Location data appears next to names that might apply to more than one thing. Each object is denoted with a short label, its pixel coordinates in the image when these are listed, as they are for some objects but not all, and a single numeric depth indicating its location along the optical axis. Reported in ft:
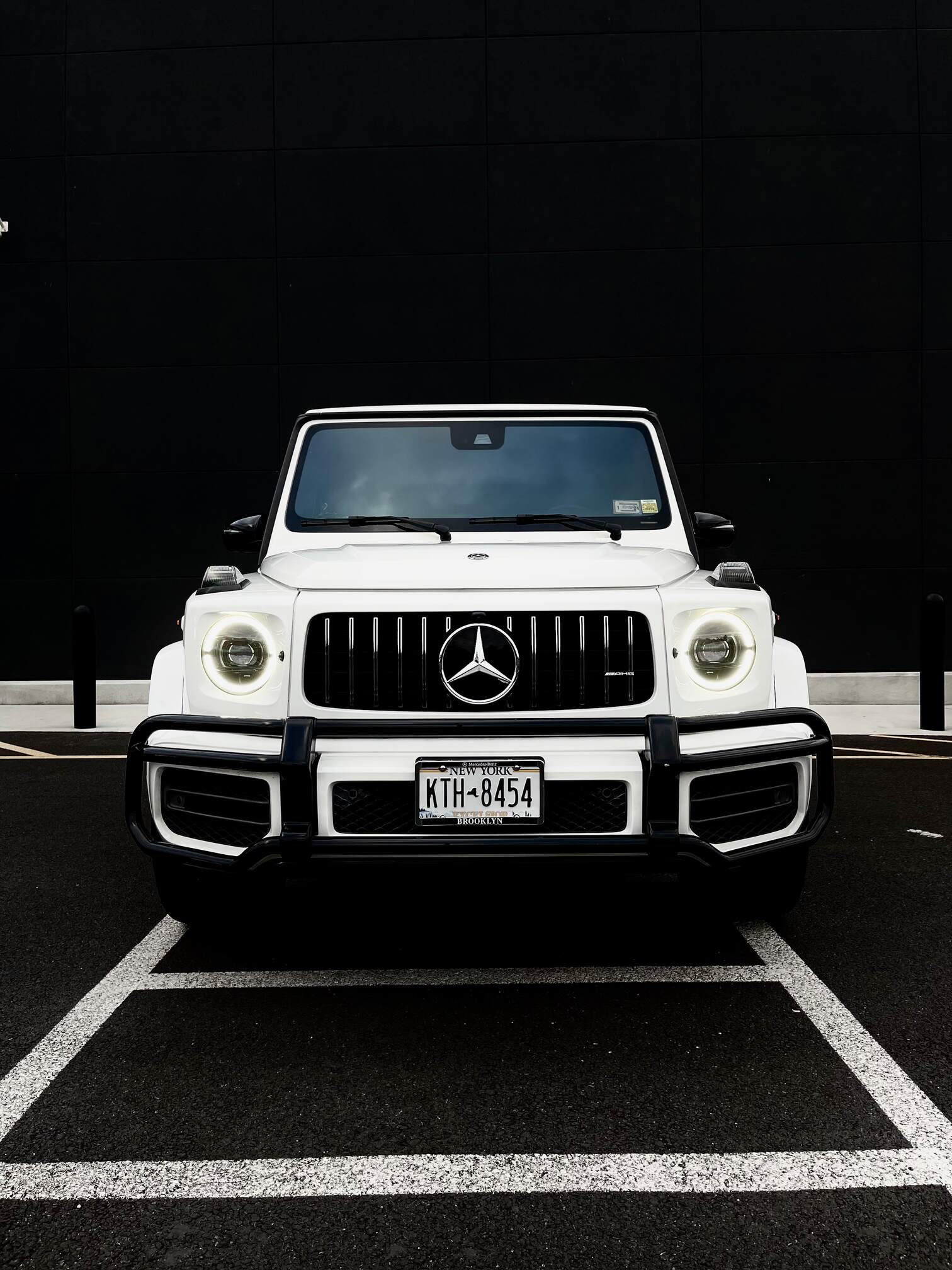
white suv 10.27
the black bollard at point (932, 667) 32.04
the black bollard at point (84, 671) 32.91
